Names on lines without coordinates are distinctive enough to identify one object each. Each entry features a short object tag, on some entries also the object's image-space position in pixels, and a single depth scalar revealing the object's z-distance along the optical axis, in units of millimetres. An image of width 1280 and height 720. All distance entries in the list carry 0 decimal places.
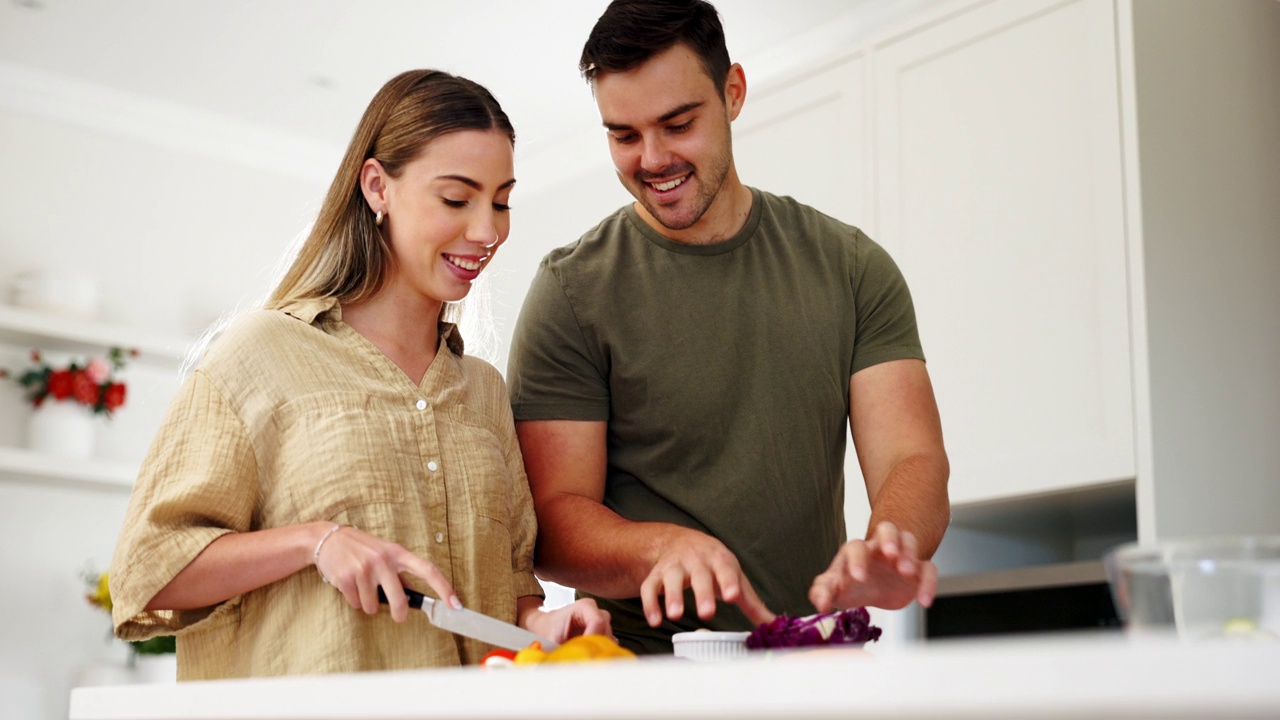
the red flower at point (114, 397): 3879
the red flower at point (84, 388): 3803
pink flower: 3826
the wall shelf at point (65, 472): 3617
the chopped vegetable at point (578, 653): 844
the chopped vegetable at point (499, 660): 864
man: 1529
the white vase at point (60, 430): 3730
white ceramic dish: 956
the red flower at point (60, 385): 3764
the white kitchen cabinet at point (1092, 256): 2373
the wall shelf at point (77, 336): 3691
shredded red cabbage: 949
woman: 1153
